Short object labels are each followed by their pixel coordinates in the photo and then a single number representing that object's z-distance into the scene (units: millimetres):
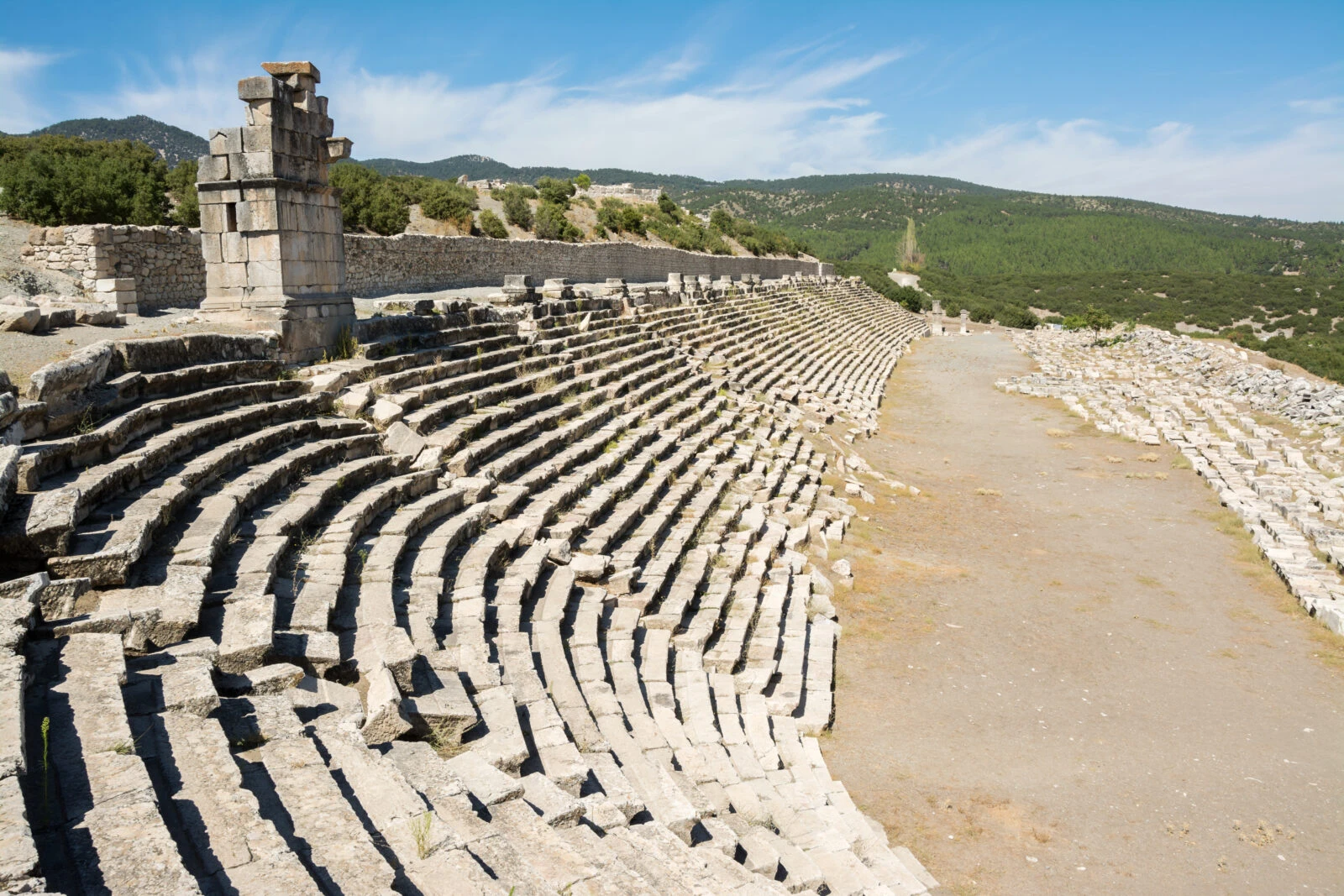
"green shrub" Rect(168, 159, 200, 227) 18266
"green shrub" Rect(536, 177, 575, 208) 39625
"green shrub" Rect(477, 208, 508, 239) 30594
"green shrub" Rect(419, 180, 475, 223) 28438
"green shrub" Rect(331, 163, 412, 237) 23750
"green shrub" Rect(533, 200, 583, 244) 33938
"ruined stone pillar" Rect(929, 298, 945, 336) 48184
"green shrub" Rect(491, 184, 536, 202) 36331
